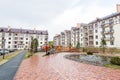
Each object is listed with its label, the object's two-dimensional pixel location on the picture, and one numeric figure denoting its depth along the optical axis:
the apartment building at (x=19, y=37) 40.92
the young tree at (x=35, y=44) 21.25
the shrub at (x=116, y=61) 7.36
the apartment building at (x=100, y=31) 22.64
